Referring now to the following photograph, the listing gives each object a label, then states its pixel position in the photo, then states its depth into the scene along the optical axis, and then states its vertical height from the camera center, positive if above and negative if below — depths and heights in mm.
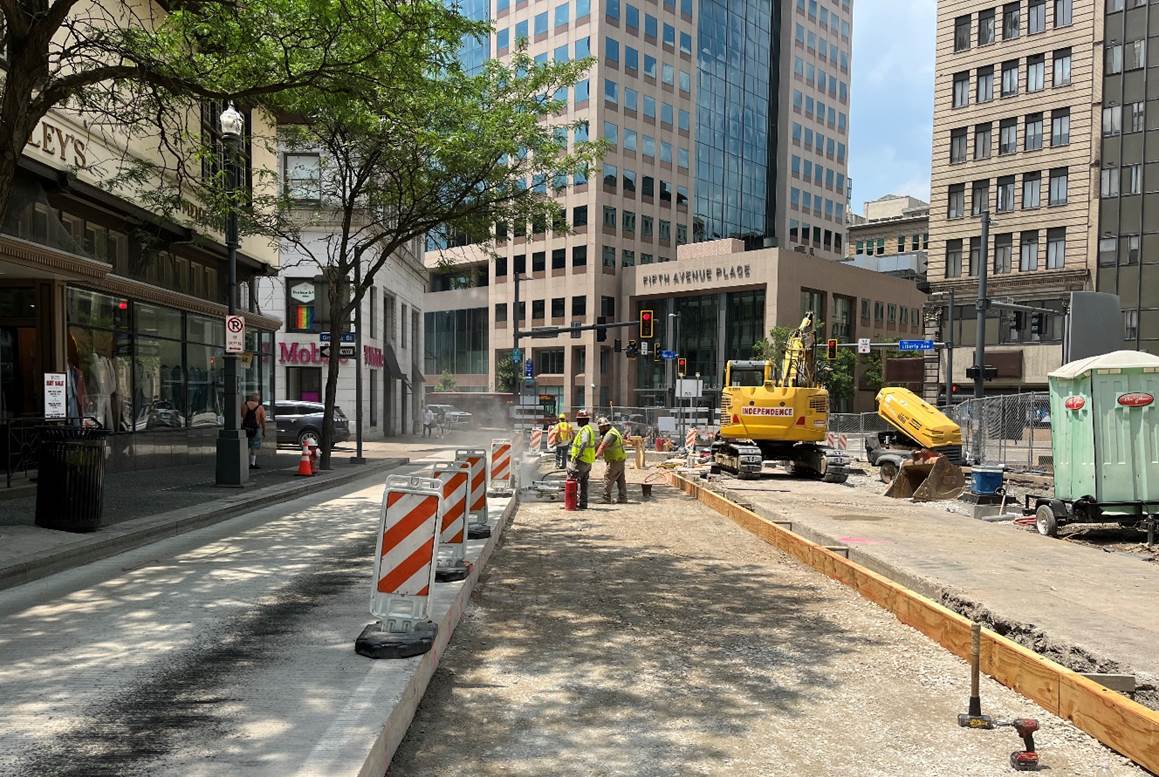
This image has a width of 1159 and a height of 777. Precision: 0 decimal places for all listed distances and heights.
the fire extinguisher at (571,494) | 15254 -2334
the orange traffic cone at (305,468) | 18312 -2270
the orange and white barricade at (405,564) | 5480 -1308
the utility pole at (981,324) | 28828 +1695
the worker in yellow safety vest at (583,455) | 15359 -1632
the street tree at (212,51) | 8500 +4149
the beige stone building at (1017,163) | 43906 +11784
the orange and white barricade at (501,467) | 15609 -1896
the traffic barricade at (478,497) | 10359 -1657
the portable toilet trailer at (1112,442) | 11125 -928
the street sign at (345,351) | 24859 +463
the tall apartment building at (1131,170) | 41906 +10520
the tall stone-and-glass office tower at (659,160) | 69375 +20086
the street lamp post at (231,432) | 15000 -1221
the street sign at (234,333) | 14836 +578
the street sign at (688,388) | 30648 -699
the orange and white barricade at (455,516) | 7828 -1435
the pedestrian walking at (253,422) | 20141 -1380
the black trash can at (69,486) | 9695 -1436
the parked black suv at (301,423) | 30016 -2065
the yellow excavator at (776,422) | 21531 -1356
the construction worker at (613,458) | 16141 -1763
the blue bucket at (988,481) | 14773 -1942
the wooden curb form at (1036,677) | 4297 -1927
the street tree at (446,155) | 17344 +4832
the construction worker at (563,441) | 24047 -2129
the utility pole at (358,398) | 24053 -982
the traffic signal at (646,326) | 29641 +1558
